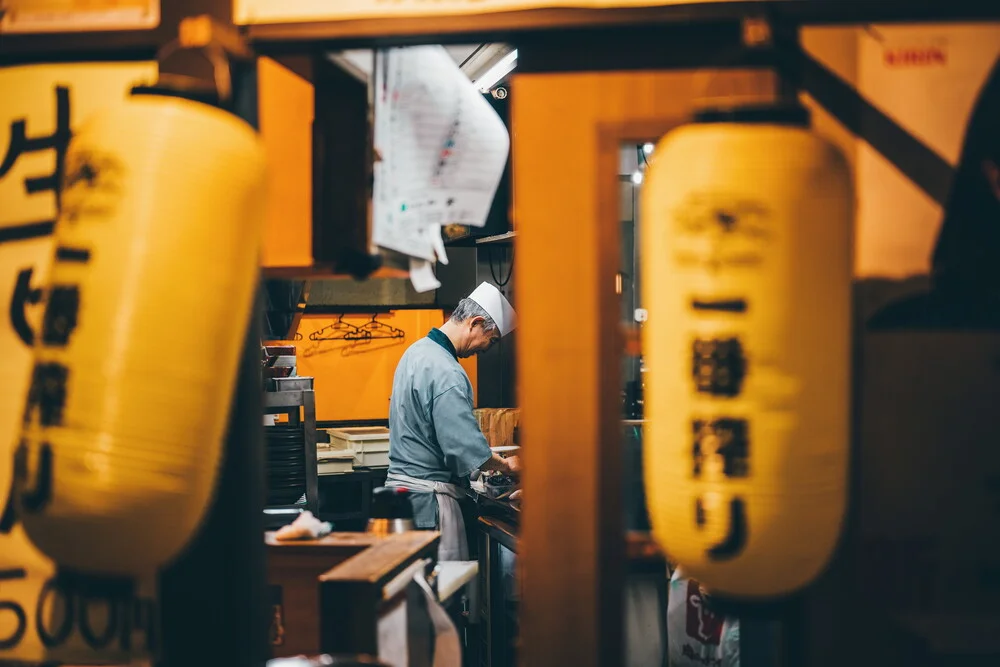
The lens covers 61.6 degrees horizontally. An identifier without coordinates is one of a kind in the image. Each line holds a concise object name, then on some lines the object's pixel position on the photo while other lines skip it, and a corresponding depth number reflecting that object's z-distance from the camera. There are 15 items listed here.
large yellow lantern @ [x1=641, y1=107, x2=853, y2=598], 2.02
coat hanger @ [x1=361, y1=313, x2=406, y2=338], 11.27
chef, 6.66
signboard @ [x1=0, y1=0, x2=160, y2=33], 2.89
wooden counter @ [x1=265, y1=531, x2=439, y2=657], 3.45
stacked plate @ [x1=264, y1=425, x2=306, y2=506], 6.90
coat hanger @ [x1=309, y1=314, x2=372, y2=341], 11.16
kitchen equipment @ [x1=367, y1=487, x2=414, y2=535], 4.79
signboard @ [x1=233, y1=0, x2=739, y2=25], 2.70
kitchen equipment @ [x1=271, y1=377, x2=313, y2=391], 7.09
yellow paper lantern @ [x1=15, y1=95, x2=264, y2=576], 1.97
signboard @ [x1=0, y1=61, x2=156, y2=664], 2.84
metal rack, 6.87
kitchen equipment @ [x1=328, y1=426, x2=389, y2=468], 9.80
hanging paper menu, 3.16
